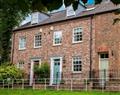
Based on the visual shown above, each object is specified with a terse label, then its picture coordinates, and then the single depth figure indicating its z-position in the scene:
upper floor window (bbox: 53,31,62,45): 14.51
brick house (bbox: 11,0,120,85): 12.56
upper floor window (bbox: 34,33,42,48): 15.52
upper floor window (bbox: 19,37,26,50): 16.44
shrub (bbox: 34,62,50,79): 13.93
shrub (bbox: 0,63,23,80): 14.46
